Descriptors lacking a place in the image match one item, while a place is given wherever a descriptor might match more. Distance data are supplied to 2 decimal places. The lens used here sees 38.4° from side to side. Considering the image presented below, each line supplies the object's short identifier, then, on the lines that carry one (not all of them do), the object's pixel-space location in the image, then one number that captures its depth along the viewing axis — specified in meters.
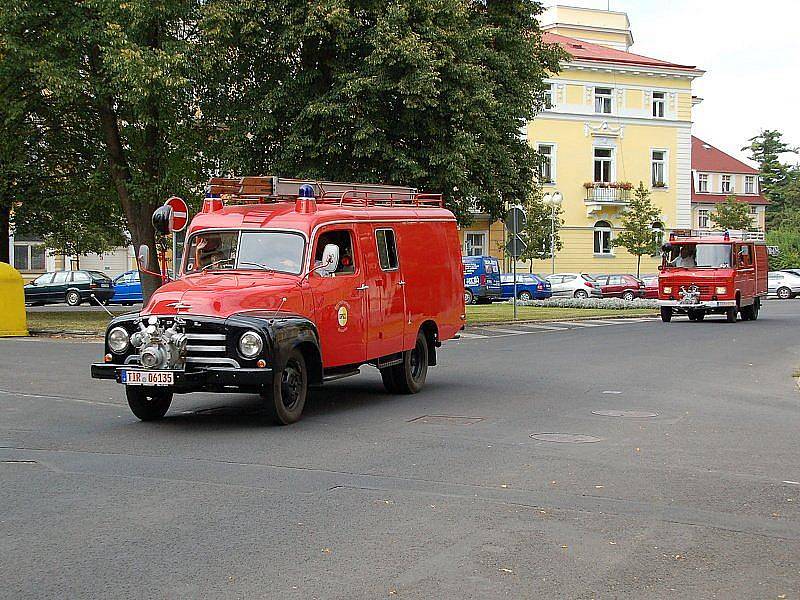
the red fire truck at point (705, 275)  36.31
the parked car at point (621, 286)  58.91
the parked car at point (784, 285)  68.00
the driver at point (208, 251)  13.95
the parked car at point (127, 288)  55.00
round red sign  14.26
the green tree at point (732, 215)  83.56
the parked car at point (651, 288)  58.22
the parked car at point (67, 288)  54.06
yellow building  73.31
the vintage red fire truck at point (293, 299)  12.01
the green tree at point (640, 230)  70.00
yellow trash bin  27.83
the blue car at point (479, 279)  52.28
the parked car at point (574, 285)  59.66
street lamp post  60.94
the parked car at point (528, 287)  55.53
